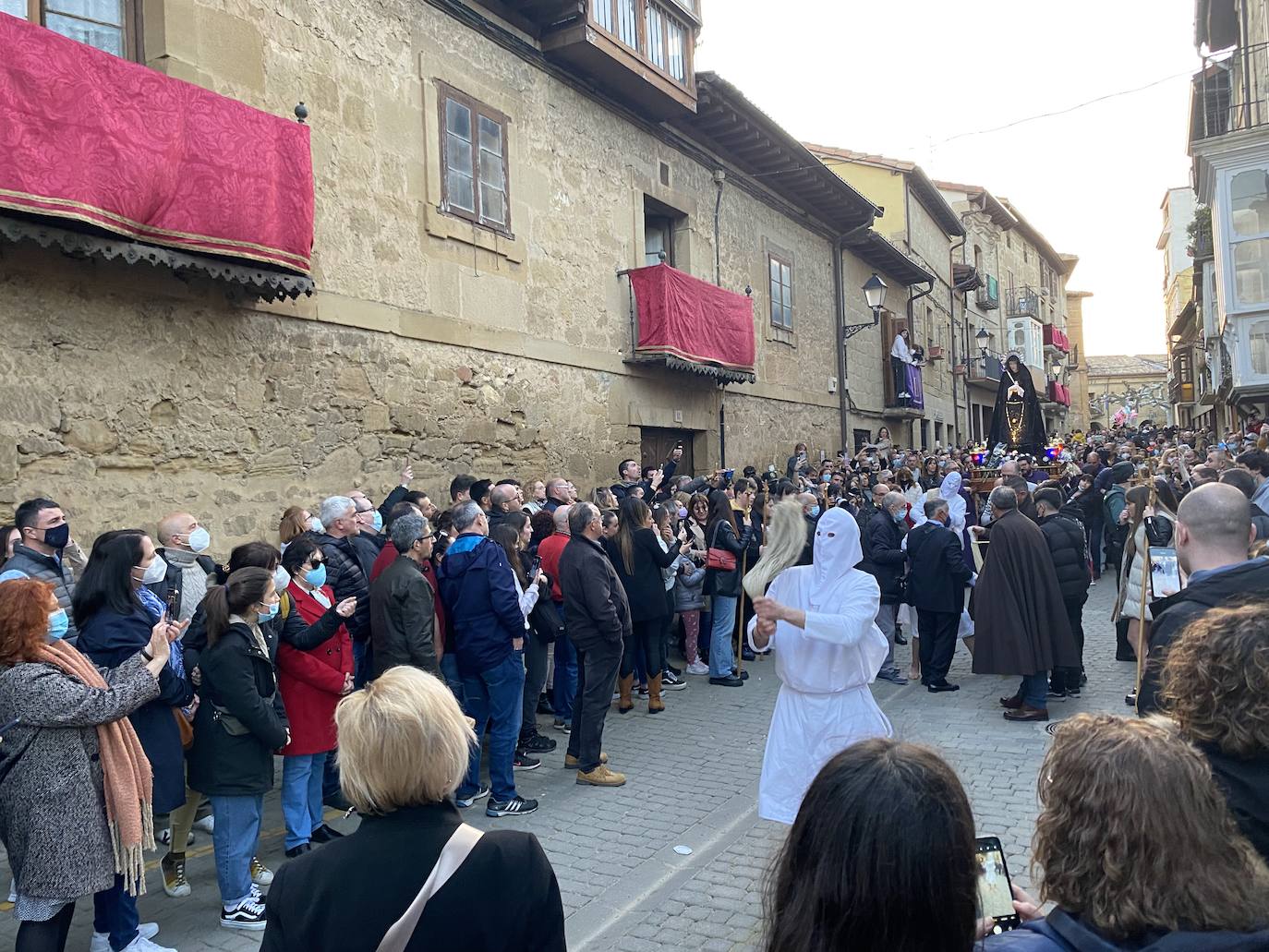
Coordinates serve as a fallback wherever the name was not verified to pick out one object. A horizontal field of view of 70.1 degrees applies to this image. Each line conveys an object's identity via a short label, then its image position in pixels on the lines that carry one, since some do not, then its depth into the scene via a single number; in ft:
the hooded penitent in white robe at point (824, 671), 13.20
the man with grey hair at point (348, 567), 19.42
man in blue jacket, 18.58
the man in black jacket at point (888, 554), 28.73
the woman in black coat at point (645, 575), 25.30
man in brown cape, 23.71
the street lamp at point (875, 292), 60.29
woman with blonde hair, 6.24
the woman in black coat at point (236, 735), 14.01
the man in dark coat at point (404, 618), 17.35
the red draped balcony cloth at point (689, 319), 42.88
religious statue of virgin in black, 49.57
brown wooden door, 46.29
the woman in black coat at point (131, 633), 13.04
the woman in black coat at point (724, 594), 28.84
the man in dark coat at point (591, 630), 20.15
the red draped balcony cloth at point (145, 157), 19.35
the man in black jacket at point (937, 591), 27.02
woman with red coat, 16.12
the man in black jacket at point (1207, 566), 9.45
